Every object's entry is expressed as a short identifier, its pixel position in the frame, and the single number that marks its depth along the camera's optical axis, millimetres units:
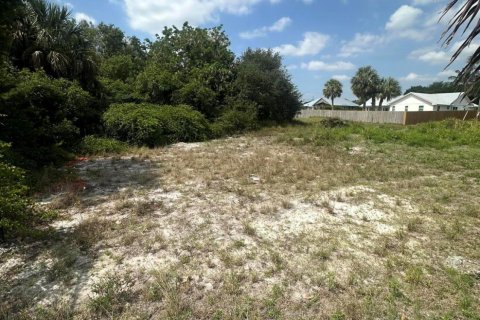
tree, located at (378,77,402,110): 49438
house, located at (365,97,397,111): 48562
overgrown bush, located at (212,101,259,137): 15952
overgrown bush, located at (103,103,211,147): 12047
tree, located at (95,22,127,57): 30391
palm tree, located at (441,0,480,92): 1796
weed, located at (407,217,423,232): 4746
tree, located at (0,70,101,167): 7781
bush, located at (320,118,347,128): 18512
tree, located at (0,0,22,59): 5395
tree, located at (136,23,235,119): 16656
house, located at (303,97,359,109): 56469
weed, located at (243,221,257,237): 4615
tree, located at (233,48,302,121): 19156
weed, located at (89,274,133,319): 2984
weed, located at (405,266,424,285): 3425
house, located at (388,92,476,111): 38125
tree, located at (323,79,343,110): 55344
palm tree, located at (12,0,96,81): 11047
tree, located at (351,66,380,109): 47875
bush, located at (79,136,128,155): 10508
